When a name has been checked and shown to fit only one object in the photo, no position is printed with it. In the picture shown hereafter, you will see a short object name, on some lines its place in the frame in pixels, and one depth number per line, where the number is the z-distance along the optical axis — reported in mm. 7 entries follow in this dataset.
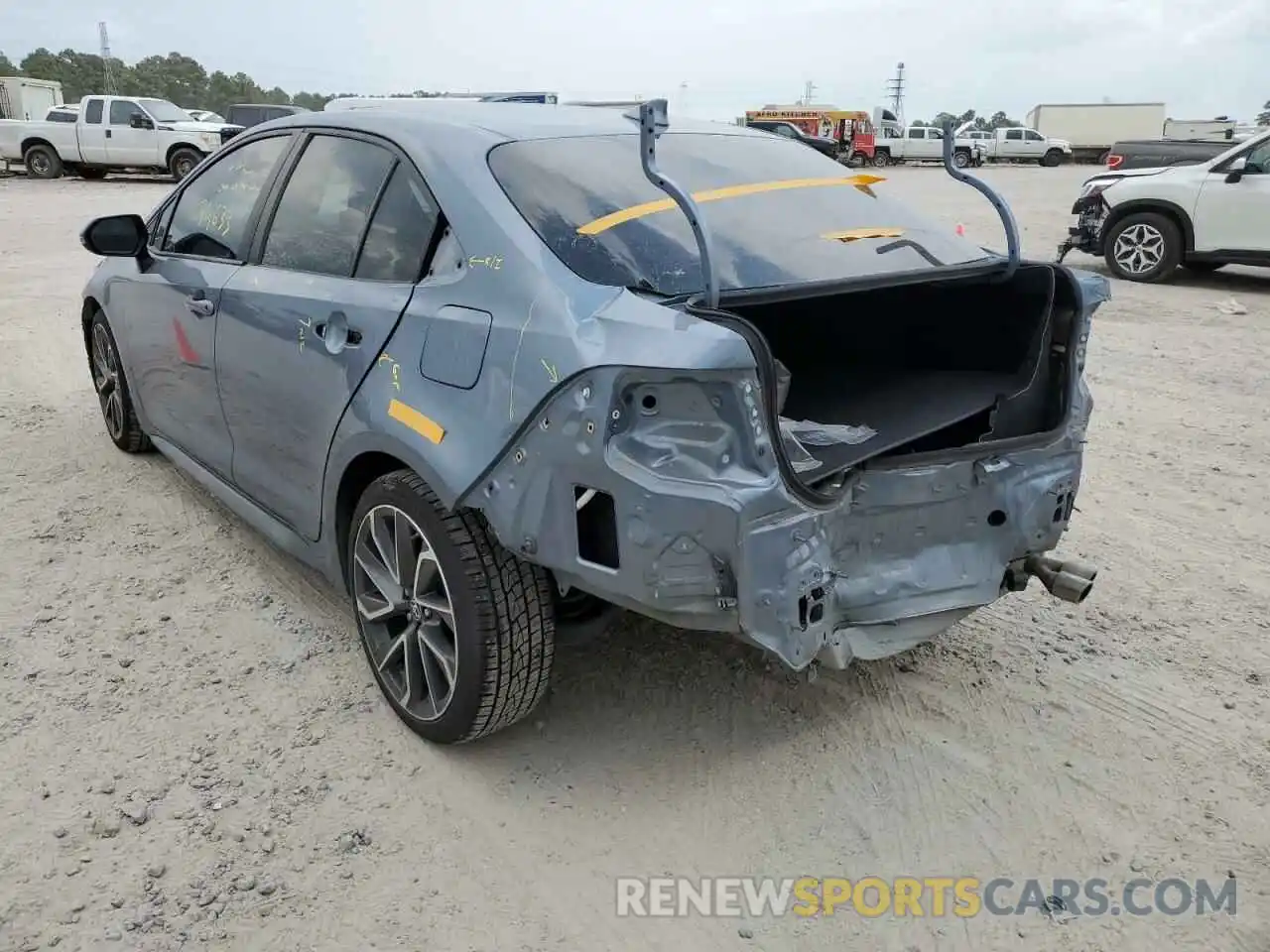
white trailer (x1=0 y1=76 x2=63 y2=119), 30531
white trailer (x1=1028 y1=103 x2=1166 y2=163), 47781
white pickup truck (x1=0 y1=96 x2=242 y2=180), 21438
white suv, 9875
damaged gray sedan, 2197
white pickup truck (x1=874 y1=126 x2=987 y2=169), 42062
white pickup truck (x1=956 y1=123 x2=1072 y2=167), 44969
